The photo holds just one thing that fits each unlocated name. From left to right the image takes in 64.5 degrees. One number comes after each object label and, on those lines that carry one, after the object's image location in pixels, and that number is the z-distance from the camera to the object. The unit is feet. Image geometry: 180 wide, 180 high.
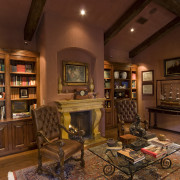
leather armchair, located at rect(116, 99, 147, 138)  12.59
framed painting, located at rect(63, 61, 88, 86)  12.64
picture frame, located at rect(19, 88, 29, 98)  12.16
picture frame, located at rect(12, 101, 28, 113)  12.11
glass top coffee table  6.29
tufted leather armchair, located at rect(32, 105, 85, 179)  7.32
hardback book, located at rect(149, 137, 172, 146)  7.86
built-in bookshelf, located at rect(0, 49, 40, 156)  10.52
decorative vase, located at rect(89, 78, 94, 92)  13.43
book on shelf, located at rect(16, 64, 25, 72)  11.81
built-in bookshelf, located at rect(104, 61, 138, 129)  16.71
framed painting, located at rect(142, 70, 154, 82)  17.82
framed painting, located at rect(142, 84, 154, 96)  17.93
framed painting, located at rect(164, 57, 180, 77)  15.34
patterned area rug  7.70
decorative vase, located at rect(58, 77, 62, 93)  11.85
